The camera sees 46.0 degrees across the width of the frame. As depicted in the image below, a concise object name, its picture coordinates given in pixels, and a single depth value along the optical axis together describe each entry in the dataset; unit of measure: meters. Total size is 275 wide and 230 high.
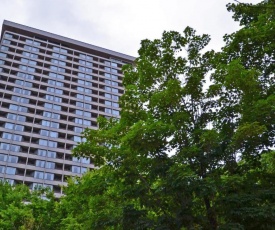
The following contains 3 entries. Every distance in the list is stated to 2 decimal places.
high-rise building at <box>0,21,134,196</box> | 69.31
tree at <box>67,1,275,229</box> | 8.20
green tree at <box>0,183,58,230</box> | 17.17
